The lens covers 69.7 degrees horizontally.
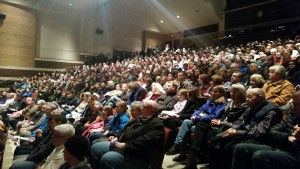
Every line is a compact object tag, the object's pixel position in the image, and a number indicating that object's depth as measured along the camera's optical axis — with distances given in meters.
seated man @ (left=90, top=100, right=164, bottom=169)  2.08
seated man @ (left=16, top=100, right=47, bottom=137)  3.68
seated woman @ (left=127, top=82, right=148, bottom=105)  4.63
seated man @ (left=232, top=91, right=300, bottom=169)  1.76
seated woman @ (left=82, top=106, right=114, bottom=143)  2.97
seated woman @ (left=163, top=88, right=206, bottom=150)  2.99
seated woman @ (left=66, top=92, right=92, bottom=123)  4.17
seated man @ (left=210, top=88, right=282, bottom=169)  2.01
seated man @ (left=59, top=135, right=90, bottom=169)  1.64
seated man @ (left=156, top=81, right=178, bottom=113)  3.71
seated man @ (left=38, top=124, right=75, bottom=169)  1.93
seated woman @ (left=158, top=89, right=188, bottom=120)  3.15
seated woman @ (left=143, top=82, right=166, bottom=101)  4.36
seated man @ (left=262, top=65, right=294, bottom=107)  2.72
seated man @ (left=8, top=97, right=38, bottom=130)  4.65
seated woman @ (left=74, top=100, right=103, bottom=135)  3.35
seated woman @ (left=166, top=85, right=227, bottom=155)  2.65
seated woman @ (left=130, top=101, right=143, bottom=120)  2.65
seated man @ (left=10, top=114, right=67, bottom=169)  2.36
